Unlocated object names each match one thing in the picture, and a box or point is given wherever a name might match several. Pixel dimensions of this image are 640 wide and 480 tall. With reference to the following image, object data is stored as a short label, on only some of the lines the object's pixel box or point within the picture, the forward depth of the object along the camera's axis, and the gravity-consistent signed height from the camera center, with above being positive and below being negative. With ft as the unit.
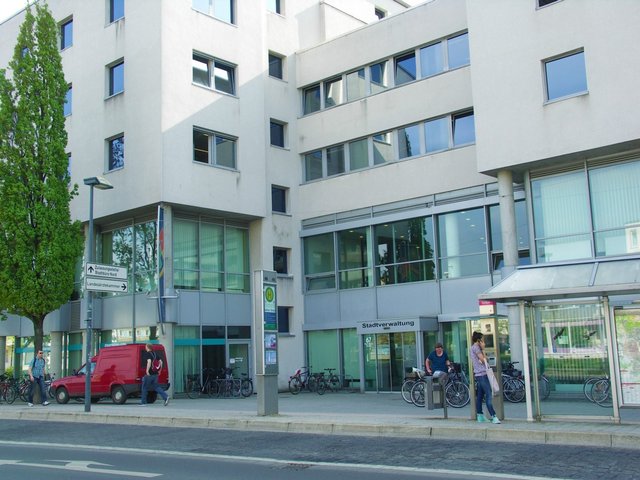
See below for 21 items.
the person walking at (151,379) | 71.36 -3.12
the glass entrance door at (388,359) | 83.56 -2.42
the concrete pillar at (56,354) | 96.89 -0.47
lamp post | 64.08 +3.51
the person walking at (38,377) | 75.15 -2.67
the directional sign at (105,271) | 63.36 +6.87
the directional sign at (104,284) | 63.41 +5.69
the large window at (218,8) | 91.66 +42.75
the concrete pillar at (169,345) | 82.87 +0.15
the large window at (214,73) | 90.48 +34.09
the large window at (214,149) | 88.84 +24.20
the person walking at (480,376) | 45.39 -2.63
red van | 75.05 -2.90
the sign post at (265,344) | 53.88 -0.10
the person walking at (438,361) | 60.08 -2.05
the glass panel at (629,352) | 42.73 -1.36
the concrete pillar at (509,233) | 72.69 +10.18
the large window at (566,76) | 68.13 +24.07
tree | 81.05 +18.96
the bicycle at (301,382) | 89.35 -5.04
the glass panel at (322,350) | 93.56 -1.24
